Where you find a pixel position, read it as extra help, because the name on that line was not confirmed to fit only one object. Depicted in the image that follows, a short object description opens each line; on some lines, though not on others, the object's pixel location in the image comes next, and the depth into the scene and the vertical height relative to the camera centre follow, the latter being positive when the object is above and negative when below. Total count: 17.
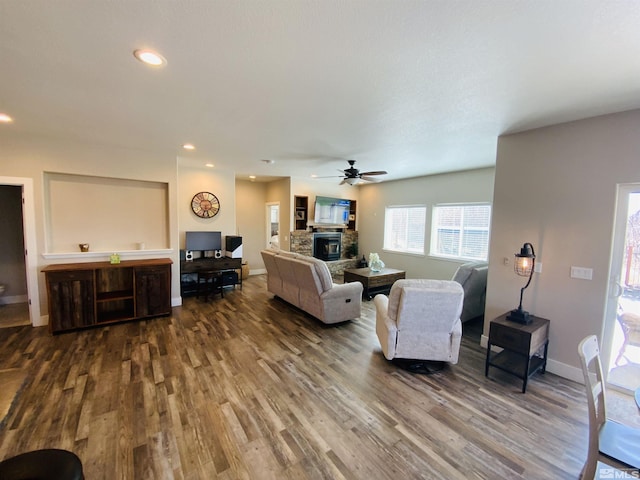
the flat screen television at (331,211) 7.30 +0.33
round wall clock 5.90 +0.32
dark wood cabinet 3.77 -1.17
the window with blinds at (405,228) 6.93 -0.10
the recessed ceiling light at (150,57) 1.83 +1.12
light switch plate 2.83 -0.46
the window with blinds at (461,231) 5.77 -0.11
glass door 2.65 -0.69
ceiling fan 4.89 +0.87
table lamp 2.88 -0.46
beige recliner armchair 2.80 -1.04
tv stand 5.53 -1.06
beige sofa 4.10 -1.09
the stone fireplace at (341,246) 7.17 -0.66
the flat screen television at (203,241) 5.68 -0.48
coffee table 5.44 -1.14
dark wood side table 2.70 -1.22
